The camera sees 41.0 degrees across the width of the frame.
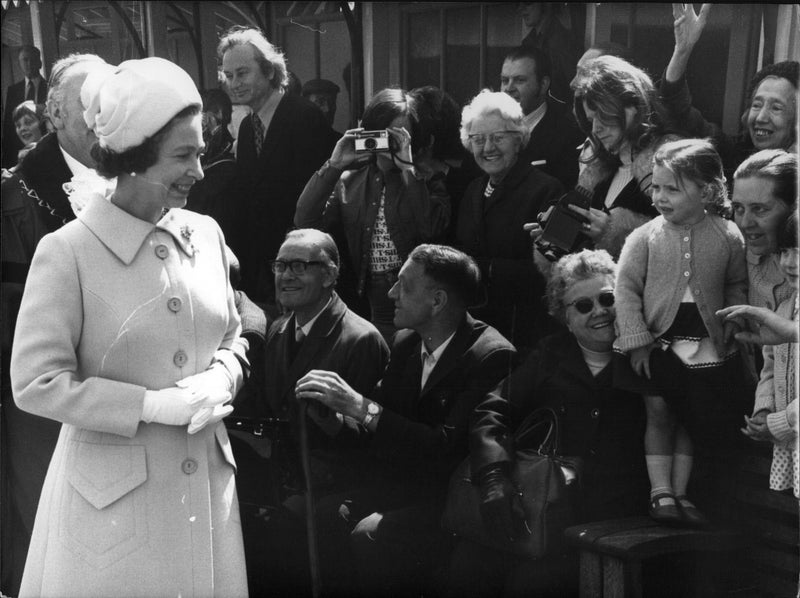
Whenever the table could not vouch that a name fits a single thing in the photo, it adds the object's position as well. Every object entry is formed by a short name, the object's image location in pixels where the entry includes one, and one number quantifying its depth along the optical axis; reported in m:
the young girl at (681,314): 3.72
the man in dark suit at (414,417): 3.88
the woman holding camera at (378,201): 3.96
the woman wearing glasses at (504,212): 3.93
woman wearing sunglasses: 3.84
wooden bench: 3.68
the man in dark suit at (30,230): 4.01
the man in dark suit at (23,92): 4.10
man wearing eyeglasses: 3.94
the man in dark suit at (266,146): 4.00
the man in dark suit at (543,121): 3.92
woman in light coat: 3.07
